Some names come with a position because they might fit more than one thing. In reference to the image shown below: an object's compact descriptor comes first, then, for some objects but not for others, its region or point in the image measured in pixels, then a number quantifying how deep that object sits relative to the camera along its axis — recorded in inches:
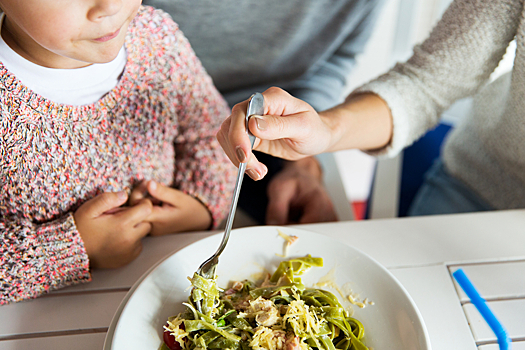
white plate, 24.3
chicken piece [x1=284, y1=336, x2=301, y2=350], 23.5
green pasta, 24.5
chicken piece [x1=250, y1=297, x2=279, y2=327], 24.9
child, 27.4
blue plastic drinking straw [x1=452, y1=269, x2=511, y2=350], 26.8
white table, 27.2
